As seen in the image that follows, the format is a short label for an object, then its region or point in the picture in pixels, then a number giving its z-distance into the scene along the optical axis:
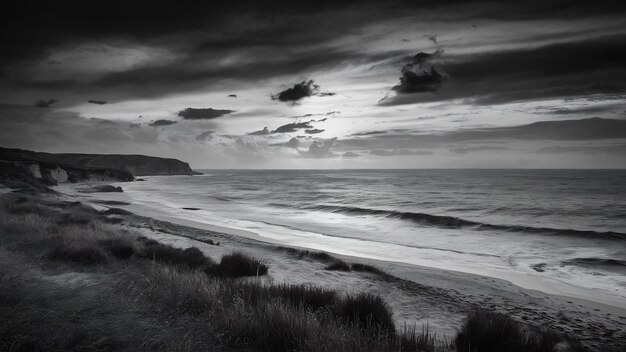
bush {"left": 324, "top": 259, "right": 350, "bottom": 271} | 12.15
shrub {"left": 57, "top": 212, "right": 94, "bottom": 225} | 15.34
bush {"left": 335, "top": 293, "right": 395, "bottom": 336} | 6.02
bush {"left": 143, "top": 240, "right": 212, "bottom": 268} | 10.59
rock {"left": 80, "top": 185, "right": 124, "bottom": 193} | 56.01
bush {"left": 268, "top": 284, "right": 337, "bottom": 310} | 6.90
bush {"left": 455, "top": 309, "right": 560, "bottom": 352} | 5.10
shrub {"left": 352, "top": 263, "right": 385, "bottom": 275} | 11.90
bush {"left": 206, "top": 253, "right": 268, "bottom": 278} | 10.11
